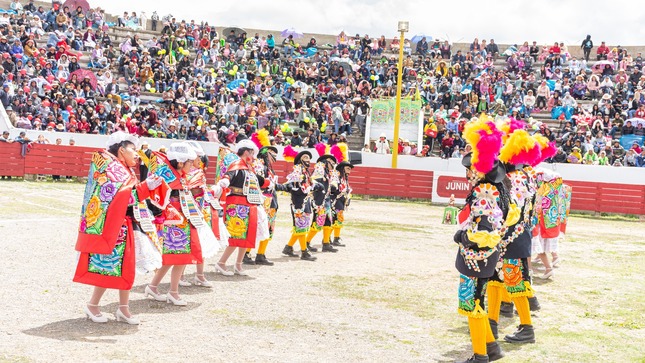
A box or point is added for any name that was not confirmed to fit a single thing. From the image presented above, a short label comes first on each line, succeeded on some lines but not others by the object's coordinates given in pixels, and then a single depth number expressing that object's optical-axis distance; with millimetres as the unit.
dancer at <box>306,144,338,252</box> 13445
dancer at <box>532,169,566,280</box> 11781
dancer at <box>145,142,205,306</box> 8578
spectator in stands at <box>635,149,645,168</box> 26766
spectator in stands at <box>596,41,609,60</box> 36188
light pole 27312
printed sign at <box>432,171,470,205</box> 26781
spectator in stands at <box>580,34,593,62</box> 36844
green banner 31766
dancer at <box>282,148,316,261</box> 12859
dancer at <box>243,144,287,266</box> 11789
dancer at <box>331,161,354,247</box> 14672
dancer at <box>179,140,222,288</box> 9039
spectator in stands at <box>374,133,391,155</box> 30109
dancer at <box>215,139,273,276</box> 10734
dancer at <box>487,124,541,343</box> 7609
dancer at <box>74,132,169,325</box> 7387
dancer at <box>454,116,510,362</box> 6621
